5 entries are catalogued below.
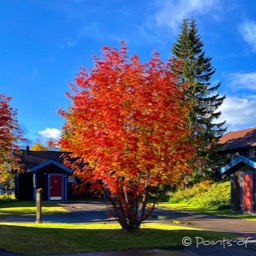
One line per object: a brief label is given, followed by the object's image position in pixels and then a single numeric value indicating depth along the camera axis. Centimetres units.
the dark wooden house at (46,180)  3591
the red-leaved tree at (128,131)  1215
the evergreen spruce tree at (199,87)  3806
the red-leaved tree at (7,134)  2245
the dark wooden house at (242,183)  2425
